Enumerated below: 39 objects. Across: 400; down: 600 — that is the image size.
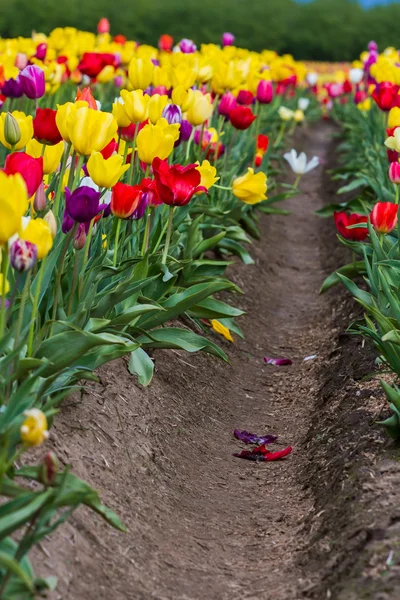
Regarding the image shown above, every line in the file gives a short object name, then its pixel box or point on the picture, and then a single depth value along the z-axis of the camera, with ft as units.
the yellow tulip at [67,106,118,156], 19.20
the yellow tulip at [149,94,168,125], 24.95
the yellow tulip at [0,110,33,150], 21.01
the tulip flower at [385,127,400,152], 26.48
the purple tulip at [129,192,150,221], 21.53
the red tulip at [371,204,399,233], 25.14
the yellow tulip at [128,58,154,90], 28.89
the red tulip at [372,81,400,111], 34.81
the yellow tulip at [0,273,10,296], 16.18
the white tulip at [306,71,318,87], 96.53
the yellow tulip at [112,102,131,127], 24.28
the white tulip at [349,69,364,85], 66.18
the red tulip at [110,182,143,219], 20.63
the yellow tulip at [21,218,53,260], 15.31
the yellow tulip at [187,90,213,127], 27.99
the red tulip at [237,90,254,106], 36.68
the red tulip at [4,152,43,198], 16.98
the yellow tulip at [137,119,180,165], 22.30
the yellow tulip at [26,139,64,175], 20.53
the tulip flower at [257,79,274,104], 39.01
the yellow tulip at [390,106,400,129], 30.63
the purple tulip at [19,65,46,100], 25.67
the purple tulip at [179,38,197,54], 43.55
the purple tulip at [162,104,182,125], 26.63
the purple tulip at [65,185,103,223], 17.78
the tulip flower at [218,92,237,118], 33.94
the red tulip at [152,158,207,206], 21.79
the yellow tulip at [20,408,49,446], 13.84
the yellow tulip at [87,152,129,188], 19.10
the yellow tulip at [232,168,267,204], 26.07
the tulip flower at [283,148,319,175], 35.83
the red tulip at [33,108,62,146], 21.29
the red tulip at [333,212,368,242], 29.37
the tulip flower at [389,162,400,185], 26.30
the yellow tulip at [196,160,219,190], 23.98
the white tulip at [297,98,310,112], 73.37
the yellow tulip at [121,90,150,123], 23.81
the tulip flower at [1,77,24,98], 28.60
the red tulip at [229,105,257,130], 32.30
